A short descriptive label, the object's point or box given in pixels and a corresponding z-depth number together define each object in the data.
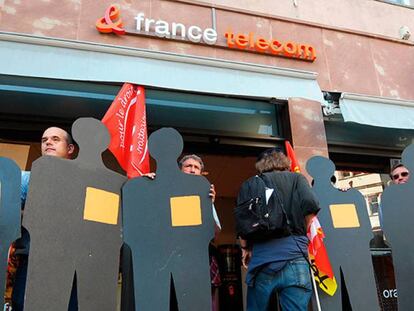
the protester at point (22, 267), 2.11
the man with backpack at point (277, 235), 2.26
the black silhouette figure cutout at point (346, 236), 2.63
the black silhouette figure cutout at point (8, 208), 1.92
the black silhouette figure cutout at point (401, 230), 2.60
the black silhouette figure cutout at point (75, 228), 1.91
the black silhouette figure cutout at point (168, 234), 2.17
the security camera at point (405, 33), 5.20
